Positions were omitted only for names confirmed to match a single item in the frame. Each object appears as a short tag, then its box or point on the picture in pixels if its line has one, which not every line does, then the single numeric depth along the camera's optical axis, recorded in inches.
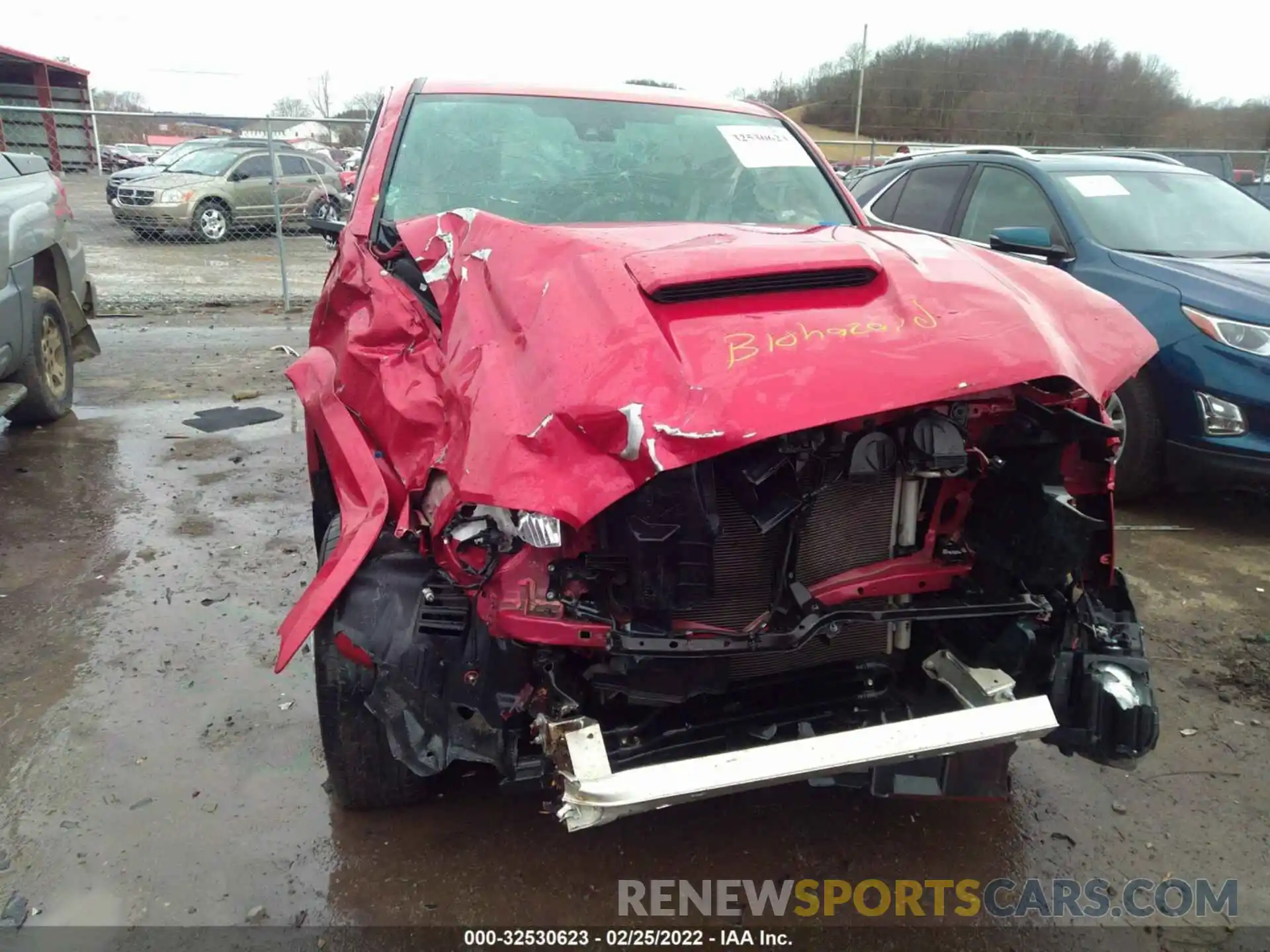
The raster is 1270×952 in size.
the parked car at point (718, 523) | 73.2
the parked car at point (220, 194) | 541.0
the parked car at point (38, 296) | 196.9
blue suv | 168.6
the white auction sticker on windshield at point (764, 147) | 138.2
